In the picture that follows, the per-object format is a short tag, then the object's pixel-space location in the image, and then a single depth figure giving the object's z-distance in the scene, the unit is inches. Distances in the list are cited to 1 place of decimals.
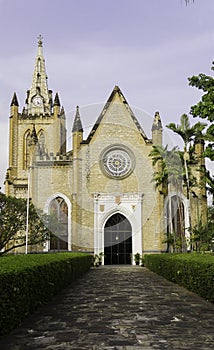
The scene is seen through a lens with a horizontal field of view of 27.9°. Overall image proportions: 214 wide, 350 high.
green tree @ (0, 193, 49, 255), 1067.0
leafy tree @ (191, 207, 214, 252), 926.8
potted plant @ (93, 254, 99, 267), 1248.5
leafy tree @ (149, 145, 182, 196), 1125.1
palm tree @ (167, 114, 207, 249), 993.5
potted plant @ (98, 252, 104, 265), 1269.4
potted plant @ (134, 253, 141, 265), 1259.2
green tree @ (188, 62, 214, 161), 565.3
